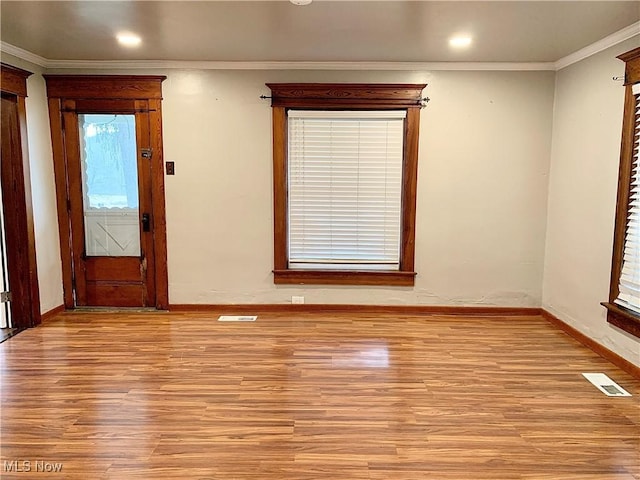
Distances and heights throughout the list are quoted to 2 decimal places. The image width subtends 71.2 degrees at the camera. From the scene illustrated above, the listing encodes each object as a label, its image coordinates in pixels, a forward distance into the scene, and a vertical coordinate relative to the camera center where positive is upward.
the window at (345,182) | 4.33 +0.02
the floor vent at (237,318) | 4.38 -1.32
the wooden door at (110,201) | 4.41 -0.18
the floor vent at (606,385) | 2.90 -1.34
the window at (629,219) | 3.18 -0.25
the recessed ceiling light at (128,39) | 3.44 +1.14
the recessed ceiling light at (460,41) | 3.44 +1.13
